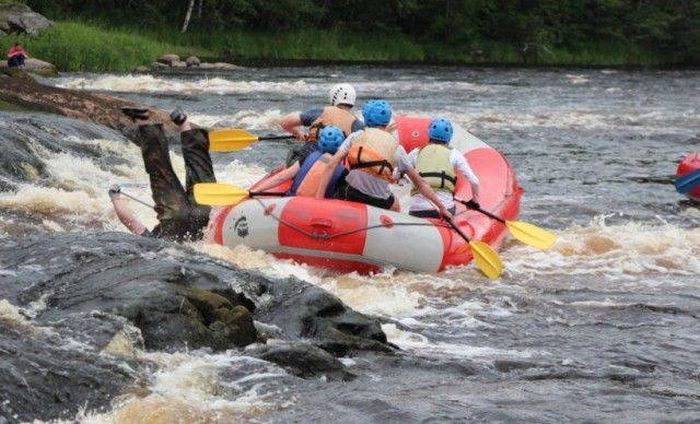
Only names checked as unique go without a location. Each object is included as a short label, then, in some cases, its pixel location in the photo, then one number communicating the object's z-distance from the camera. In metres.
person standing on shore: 45.31
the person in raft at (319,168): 16.94
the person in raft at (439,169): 17.39
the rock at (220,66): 60.16
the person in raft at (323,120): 18.37
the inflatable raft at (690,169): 25.25
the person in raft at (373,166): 16.44
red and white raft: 15.99
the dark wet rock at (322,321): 11.81
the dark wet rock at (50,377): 9.30
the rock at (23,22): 56.44
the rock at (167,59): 60.76
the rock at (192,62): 60.81
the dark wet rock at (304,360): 10.97
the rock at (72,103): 28.20
